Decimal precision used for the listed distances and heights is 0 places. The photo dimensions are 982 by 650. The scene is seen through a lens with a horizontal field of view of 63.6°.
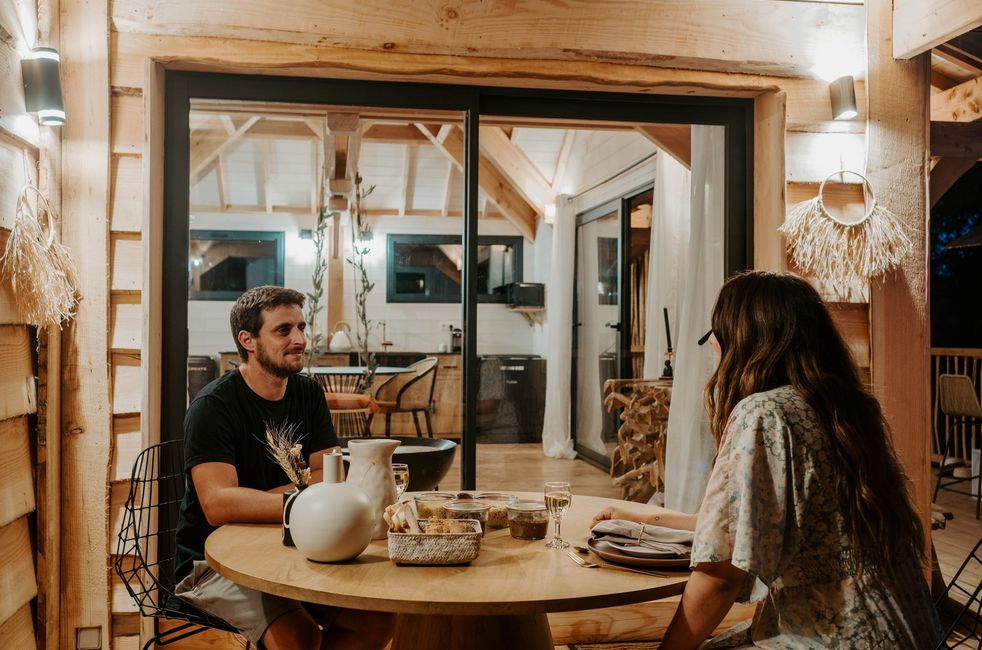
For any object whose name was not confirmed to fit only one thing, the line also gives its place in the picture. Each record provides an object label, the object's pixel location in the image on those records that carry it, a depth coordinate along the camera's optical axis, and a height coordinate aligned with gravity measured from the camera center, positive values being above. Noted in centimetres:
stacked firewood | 425 -55
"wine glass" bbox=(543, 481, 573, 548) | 166 -33
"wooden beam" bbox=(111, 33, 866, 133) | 266 +95
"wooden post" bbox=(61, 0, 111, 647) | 257 +0
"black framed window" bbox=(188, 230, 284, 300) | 384 +41
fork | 150 -44
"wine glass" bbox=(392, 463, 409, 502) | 178 -31
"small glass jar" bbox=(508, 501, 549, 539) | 172 -40
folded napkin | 155 -41
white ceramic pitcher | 164 -28
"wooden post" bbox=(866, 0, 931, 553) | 296 +52
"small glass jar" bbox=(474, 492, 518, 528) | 184 -40
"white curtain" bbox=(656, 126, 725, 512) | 339 +3
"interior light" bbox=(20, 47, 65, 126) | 232 +74
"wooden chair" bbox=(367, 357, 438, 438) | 350 -25
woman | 134 -32
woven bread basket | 149 -39
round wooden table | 132 -44
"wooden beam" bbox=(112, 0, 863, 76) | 269 +110
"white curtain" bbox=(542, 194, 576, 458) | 483 +19
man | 184 -32
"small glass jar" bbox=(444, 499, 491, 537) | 171 -37
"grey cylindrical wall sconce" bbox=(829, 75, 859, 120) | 291 +89
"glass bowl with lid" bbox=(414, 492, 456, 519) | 171 -37
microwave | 423 +25
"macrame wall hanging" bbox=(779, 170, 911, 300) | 292 +36
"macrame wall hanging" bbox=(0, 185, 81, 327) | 222 +21
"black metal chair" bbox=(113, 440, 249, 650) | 258 -61
